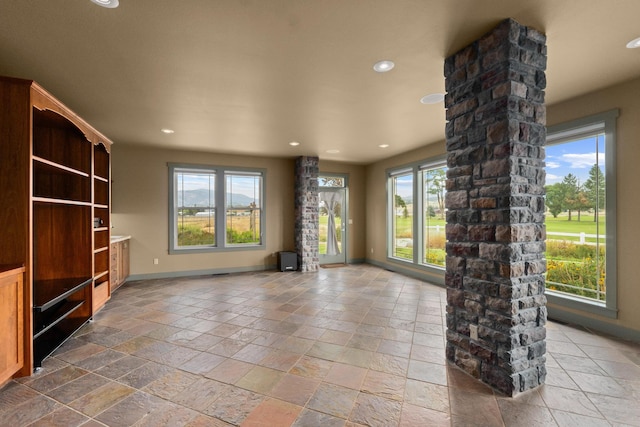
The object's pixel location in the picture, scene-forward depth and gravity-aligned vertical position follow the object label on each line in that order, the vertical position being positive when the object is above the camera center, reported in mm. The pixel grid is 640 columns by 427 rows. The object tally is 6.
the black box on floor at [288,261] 6668 -1057
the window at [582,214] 3170 -26
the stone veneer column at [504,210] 2080 +18
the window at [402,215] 6400 -40
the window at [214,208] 6227 +148
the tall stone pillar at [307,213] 6754 +22
